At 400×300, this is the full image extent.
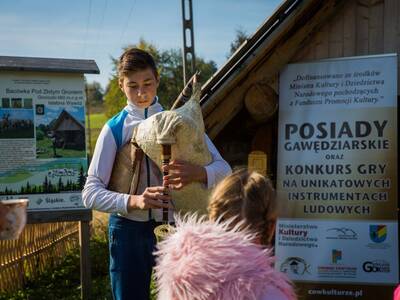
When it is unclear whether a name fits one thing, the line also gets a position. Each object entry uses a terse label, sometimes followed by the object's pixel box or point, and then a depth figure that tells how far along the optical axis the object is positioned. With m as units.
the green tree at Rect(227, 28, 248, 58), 24.71
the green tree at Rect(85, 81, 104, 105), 41.57
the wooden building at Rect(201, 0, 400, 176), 4.37
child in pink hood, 1.81
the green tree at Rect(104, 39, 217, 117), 24.09
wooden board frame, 5.59
